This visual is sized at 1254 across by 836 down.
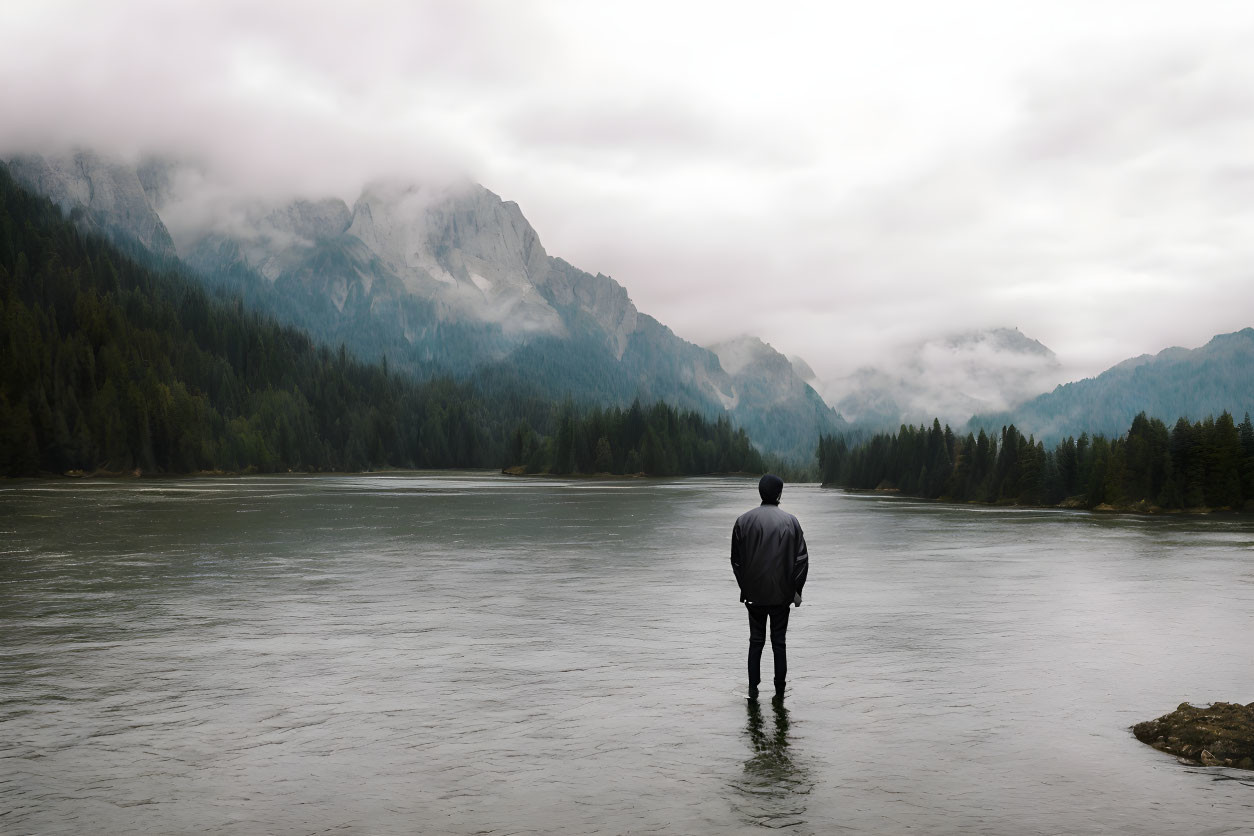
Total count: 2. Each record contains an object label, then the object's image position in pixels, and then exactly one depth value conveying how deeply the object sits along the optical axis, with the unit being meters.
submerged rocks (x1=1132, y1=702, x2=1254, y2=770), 13.66
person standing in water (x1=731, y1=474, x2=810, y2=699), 16.64
